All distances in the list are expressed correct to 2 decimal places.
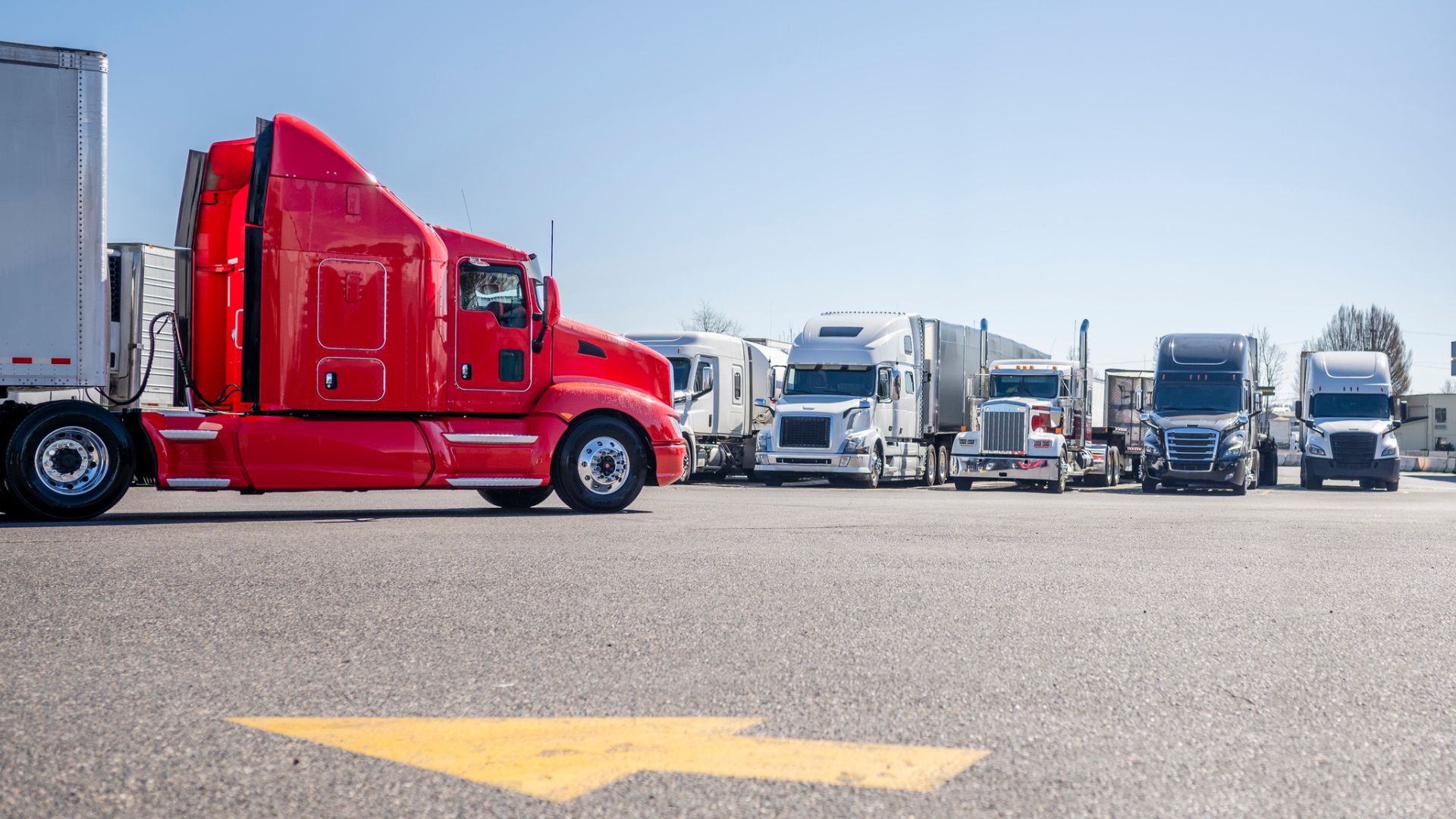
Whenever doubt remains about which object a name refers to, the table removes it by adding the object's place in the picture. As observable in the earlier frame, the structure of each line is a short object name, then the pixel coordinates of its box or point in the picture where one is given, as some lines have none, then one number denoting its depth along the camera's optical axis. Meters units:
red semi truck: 12.09
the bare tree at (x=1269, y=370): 79.25
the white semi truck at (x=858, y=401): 25.34
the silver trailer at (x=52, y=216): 11.52
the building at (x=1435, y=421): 72.38
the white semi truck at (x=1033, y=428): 26.03
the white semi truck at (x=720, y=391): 26.19
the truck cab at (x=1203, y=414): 26.48
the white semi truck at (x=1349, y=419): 30.08
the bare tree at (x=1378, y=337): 82.56
